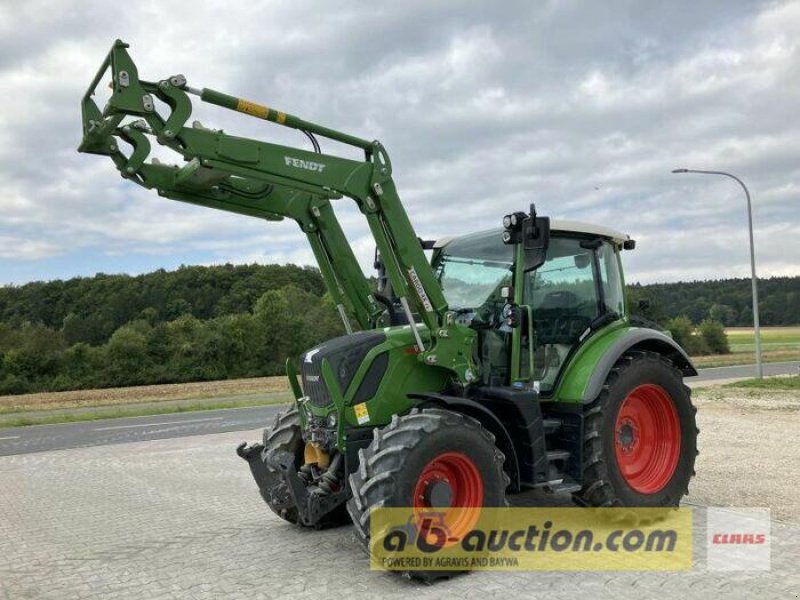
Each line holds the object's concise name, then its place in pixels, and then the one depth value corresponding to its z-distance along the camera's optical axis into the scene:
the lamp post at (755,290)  22.70
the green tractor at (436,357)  4.73
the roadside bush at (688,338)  53.88
